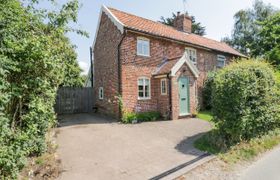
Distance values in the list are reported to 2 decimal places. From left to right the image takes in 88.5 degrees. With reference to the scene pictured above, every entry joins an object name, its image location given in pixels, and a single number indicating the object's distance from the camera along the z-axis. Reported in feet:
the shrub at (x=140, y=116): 28.84
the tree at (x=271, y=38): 54.92
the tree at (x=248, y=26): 79.14
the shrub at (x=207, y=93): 40.15
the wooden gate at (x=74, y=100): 38.00
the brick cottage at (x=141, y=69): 30.37
